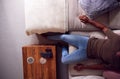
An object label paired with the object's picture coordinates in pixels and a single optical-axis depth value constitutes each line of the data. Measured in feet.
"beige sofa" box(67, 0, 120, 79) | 7.77
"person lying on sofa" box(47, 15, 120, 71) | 7.16
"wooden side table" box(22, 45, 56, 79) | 8.11
